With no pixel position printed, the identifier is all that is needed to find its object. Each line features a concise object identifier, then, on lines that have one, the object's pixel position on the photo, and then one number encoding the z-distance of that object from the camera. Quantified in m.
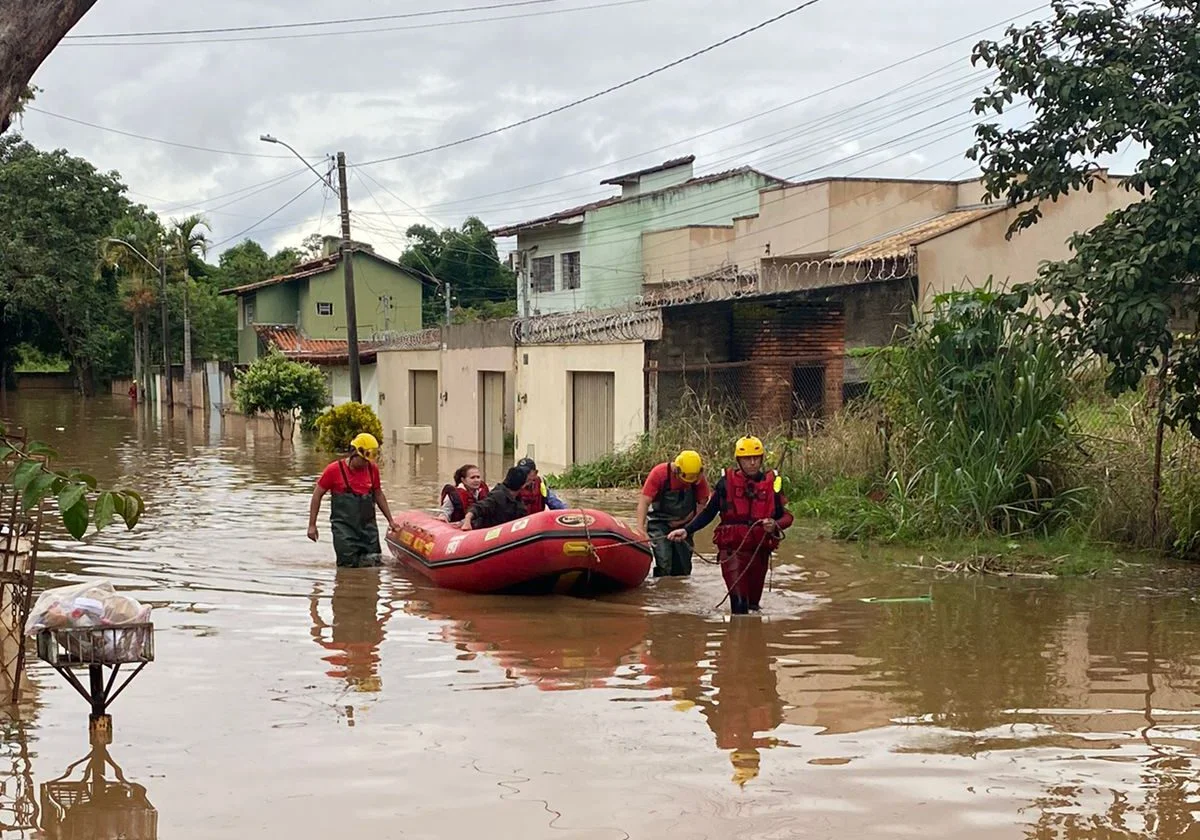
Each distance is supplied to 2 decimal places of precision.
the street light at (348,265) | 31.50
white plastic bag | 6.89
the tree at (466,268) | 68.69
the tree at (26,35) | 5.32
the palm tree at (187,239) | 62.78
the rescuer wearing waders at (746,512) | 10.51
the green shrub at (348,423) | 27.12
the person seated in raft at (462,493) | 13.86
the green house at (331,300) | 55.03
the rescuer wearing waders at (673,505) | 12.99
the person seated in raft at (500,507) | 13.15
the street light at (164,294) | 55.94
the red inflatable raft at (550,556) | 11.90
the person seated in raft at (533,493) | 13.26
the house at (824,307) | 22.38
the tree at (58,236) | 61.38
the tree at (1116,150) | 11.09
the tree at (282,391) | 39.62
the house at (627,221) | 40.47
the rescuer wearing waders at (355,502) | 13.88
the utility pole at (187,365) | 55.31
